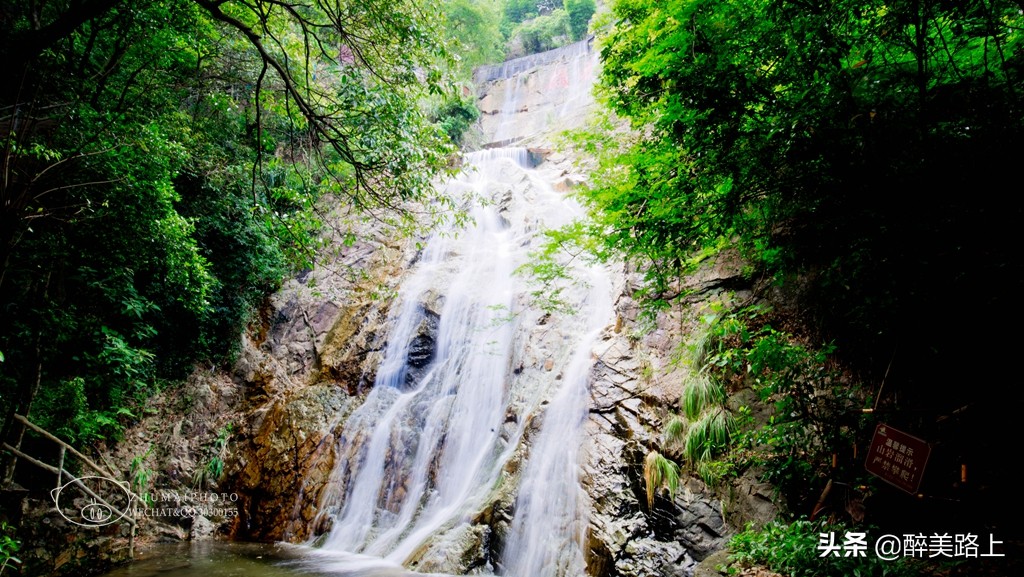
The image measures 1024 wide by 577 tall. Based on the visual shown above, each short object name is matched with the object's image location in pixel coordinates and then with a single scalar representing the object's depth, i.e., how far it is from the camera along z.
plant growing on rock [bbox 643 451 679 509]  5.54
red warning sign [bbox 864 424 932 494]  3.08
